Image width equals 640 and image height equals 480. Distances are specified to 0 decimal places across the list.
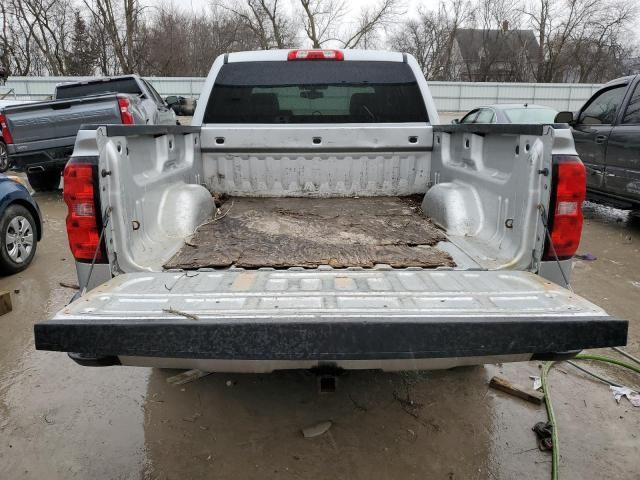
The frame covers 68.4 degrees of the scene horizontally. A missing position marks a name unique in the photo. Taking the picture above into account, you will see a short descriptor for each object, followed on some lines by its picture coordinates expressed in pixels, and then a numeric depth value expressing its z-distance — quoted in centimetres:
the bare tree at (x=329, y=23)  3625
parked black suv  627
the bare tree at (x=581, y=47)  3738
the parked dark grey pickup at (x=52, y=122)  825
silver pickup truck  178
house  4056
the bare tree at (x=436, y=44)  4192
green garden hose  246
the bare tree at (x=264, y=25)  3631
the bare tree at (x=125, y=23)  2863
